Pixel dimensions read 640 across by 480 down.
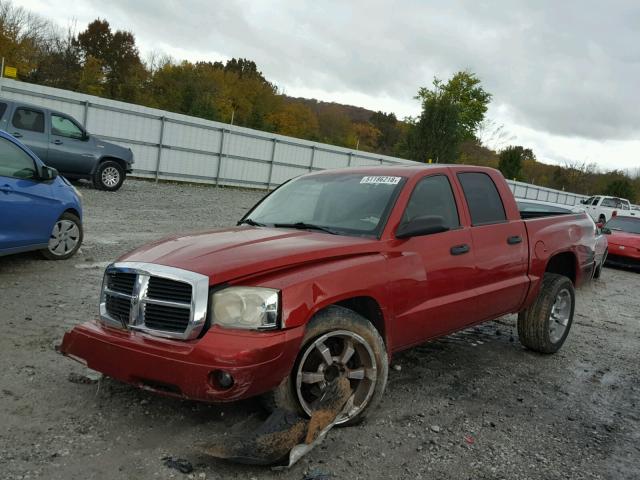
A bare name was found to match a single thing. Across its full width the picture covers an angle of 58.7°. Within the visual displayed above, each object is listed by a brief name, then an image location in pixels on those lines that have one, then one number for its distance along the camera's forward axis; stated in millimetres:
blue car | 6520
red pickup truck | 3082
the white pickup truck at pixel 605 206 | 27875
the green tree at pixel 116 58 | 42922
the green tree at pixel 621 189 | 62125
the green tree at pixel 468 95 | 65562
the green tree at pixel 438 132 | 37031
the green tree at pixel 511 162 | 55438
